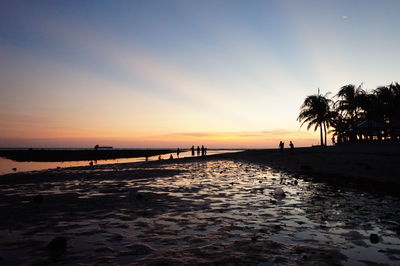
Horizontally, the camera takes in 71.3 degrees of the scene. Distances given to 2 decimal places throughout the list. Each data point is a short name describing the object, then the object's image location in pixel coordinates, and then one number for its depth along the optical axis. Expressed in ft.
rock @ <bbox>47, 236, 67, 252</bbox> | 19.30
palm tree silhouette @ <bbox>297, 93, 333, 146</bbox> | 242.78
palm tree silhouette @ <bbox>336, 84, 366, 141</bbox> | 222.89
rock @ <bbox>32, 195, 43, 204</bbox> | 36.60
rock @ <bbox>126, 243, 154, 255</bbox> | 18.63
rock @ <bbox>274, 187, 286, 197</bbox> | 40.35
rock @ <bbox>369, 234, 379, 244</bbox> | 20.15
